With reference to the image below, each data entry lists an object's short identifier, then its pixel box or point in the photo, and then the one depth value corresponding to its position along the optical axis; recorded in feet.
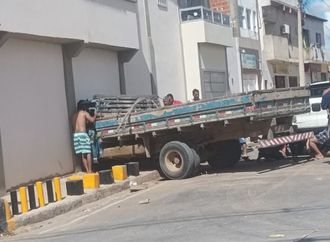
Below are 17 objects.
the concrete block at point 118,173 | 47.65
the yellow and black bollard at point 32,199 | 37.04
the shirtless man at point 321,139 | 50.93
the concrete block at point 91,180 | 43.34
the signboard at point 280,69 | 125.21
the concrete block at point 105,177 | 45.58
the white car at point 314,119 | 59.36
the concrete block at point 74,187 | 40.98
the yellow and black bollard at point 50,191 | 38.96
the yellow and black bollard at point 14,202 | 35.32
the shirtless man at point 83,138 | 52.70
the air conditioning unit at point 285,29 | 129.39
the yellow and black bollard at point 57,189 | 39.91
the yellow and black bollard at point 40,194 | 37.86
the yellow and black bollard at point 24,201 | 36.22
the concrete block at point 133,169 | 49.62
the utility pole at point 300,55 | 104.35
